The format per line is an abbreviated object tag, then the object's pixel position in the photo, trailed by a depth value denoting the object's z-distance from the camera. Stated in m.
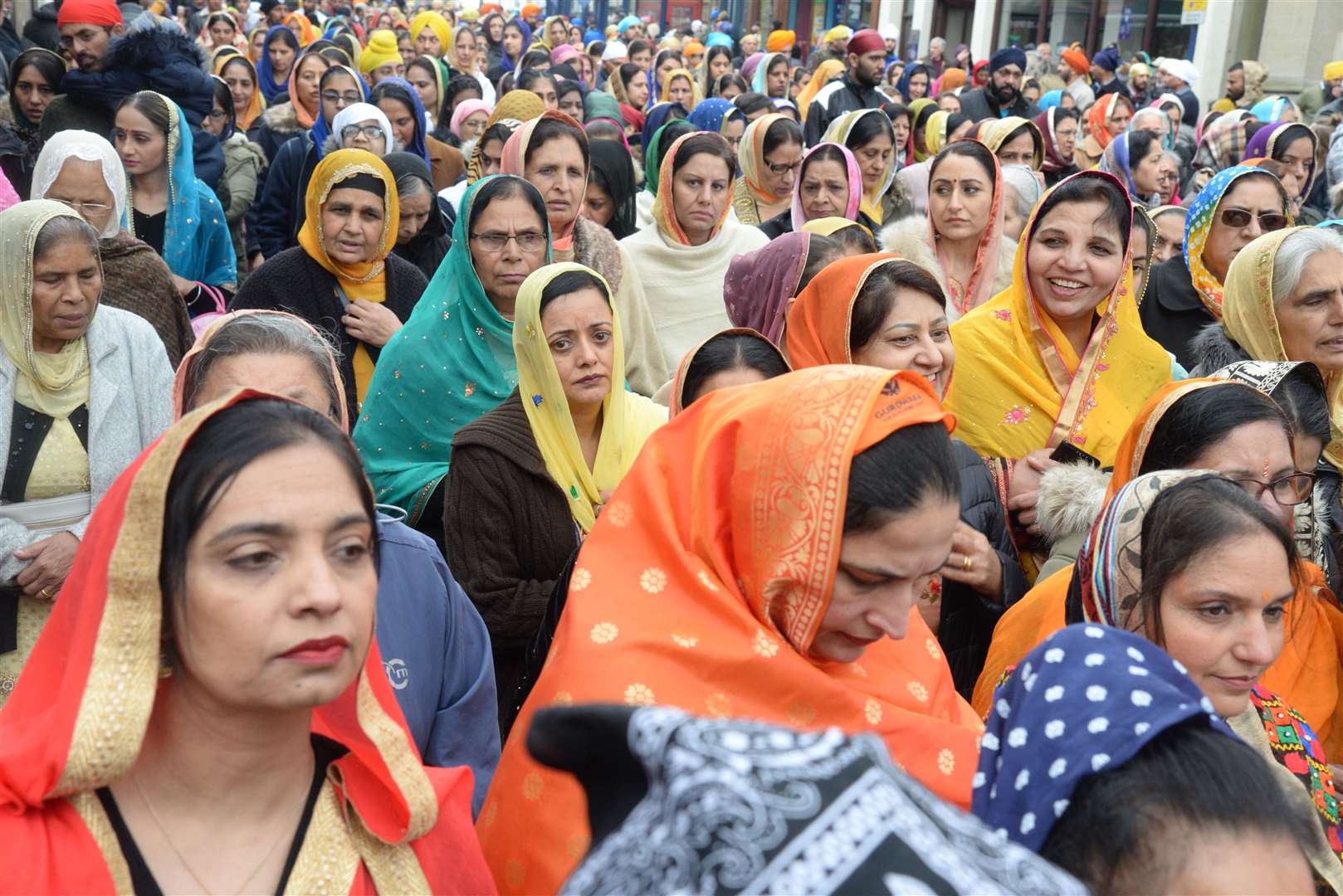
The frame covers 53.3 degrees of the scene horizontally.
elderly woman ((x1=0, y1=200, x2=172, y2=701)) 3.41
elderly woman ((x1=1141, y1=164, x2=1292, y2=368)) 5.19
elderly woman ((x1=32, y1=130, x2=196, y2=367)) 4.77
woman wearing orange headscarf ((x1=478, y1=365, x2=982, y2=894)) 1.99
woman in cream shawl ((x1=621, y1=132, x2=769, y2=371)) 5.93
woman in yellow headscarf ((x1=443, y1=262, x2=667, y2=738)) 3.24
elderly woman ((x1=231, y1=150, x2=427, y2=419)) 5.10
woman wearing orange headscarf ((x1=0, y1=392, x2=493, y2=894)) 1.56
